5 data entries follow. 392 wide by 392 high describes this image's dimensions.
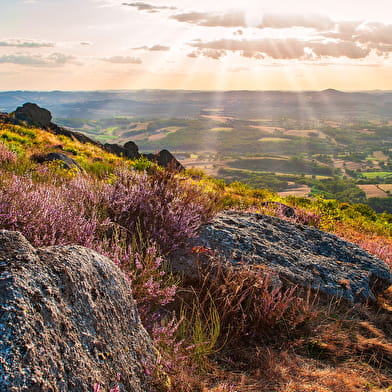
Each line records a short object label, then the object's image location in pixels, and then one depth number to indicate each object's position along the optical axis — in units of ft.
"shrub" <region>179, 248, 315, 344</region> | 11.98
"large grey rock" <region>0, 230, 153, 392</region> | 5.46
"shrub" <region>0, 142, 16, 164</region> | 21.44
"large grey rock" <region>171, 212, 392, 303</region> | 14.79
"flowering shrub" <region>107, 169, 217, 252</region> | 14.82
